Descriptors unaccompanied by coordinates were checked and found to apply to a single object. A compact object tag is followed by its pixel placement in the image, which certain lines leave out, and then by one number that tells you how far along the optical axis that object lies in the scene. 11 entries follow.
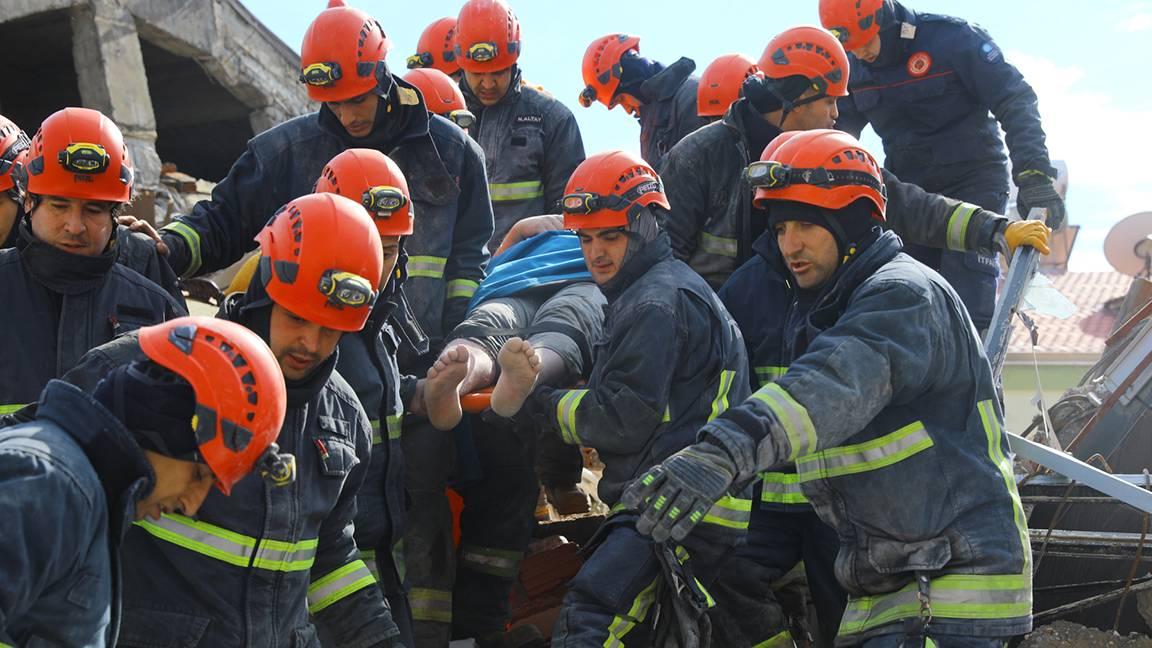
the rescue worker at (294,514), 3.06
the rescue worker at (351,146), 4.94
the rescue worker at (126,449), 2.29
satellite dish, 13.84
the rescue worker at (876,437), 3.09
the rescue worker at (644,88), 7.27
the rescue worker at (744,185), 5.30
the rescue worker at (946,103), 6.26
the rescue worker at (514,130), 6.45
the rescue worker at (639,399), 4.08
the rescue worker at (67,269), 3.98
